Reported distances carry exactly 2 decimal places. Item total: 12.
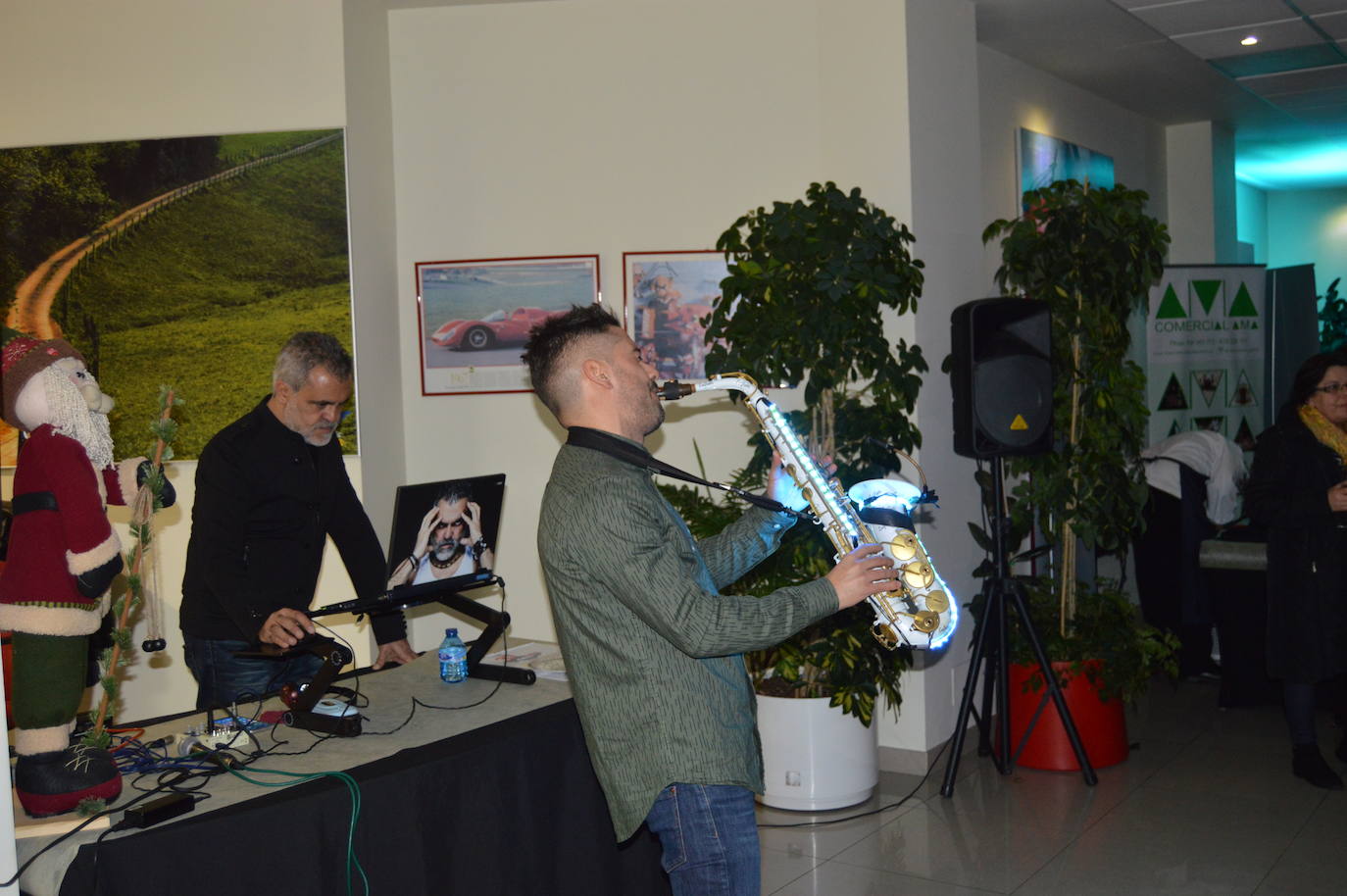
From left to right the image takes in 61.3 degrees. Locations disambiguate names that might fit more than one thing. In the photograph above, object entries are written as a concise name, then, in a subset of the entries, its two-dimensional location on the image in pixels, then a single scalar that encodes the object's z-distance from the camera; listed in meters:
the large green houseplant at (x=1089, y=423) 4.71
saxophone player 1.96
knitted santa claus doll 2.07
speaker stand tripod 4.48
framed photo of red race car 5.08
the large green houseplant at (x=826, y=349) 4.09
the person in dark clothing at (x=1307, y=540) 4.31
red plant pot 4.67
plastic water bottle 3.09
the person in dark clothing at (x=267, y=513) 3.06
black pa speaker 4.48
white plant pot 4.23
